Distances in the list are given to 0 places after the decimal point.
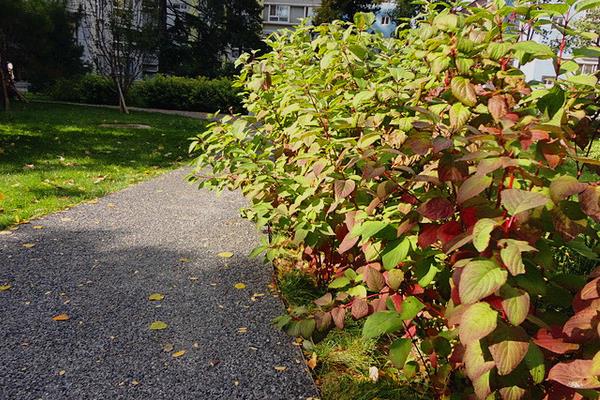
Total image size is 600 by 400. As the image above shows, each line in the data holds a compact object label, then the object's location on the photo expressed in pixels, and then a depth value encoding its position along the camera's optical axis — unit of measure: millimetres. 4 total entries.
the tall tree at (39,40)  14664
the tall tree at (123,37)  14000
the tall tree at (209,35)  25031
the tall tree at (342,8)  28483
